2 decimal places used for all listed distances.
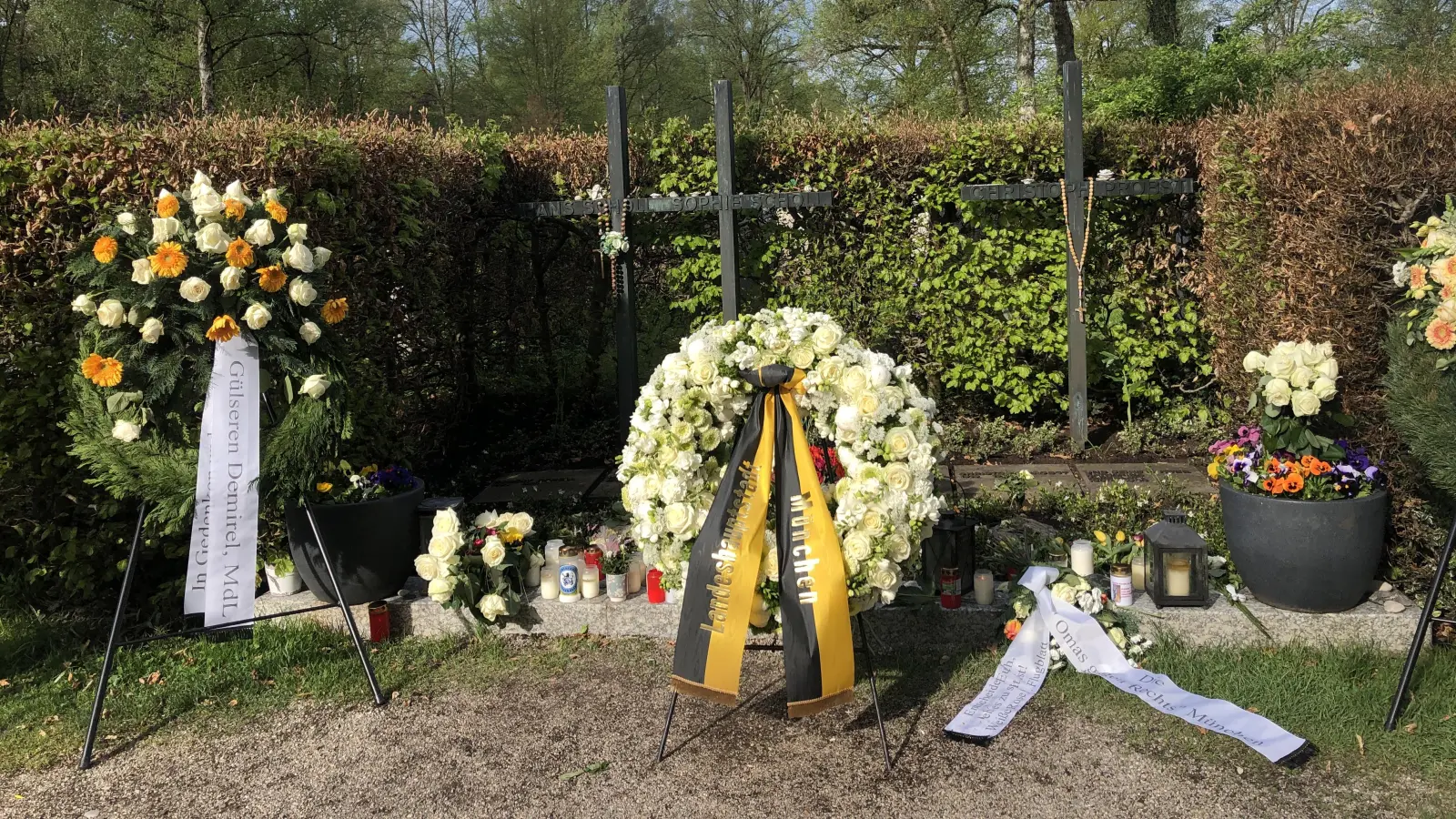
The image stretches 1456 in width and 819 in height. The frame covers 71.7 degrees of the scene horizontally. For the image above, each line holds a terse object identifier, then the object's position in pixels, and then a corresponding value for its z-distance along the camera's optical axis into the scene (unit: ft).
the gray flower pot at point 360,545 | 12.21
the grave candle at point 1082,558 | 11.79
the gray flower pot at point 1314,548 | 10.66
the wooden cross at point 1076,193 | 18.57
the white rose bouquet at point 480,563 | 12.03
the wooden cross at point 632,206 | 18.72
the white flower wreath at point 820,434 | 9.49
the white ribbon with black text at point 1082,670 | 9.29
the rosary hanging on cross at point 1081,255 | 18.99
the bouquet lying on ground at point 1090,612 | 10.98
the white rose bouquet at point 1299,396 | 10.79
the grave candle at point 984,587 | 11.64
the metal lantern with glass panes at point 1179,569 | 11.21
